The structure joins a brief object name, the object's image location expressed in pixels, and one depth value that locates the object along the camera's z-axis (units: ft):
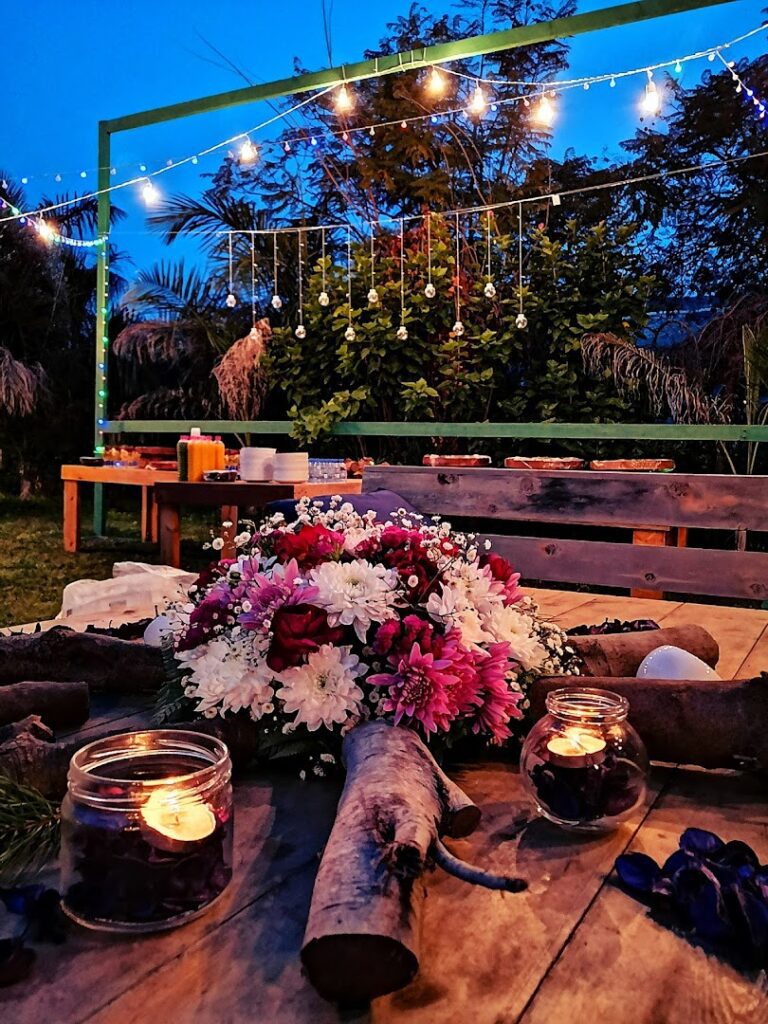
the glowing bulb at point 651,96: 14.55
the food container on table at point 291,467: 11.62
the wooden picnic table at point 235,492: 11.38
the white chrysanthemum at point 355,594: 3.27
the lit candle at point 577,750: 2.87
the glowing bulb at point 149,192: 21.03
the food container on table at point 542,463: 13.00
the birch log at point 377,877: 1.82
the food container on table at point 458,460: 13.89
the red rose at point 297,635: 3.21
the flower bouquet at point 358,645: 3.18
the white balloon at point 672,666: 3.94
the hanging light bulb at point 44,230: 22.08
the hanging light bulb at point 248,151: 18.63
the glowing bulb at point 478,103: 15.84
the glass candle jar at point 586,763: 2.78
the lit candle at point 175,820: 2.22
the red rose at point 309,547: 3.70
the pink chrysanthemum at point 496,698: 3.32
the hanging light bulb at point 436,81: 16.20
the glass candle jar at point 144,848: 2.15
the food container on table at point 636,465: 13.07
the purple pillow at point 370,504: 7.69
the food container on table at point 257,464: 11.78
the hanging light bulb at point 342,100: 17.08
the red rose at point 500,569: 4.02
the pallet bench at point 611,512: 9.91
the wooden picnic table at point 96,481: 18.17
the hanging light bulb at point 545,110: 15.94
